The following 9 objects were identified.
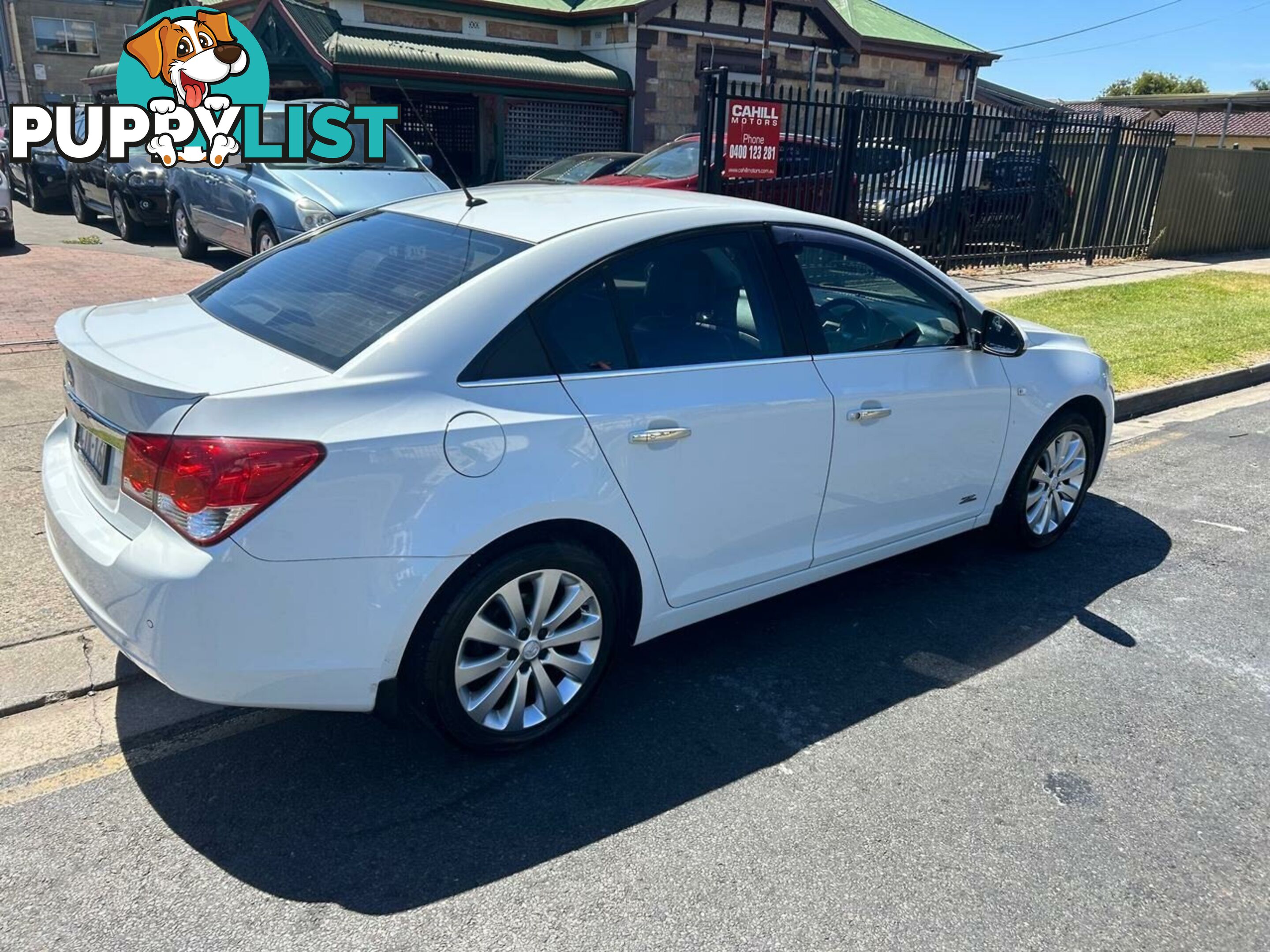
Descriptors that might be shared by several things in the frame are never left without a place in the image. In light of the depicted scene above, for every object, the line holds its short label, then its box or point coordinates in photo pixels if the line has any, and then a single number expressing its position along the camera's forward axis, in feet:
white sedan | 8.84
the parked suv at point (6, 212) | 40.01
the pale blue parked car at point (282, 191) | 32.76
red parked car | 37.78
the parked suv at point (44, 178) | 58.13
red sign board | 34.71
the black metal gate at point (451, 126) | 68.33
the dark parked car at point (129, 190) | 44.65
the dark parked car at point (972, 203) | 42.04
